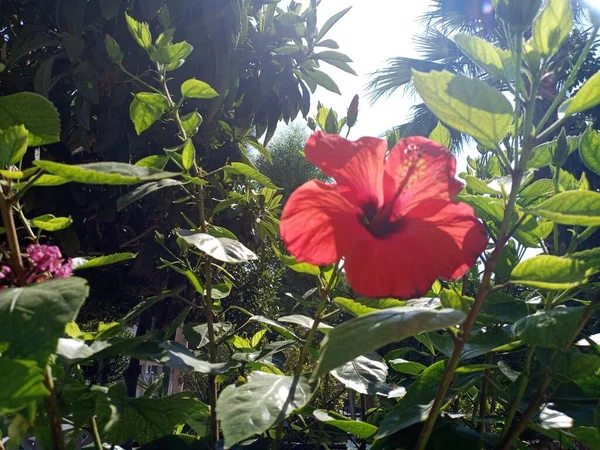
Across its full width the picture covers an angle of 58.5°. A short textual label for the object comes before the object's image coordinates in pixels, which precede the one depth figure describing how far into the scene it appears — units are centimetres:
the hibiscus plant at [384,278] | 35
